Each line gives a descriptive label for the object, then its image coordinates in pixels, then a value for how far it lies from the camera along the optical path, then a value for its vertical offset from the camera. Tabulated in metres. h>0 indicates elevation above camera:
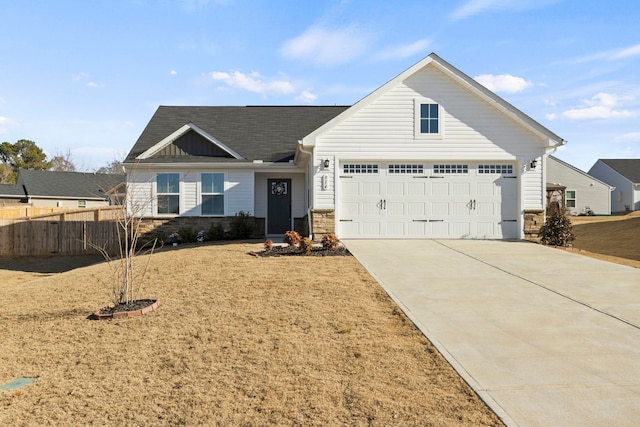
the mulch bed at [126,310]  6.86 -1.47
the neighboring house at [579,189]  37.81 +2.02
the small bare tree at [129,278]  7.36 -1.28
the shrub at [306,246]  11.73 -0.83
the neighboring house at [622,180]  40.38 +3.04
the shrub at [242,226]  17.03 -0.44
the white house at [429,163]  14.35 +1.64
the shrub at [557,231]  13.73 -0.54
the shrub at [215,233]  16.80 -0.69
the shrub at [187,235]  16.73 -0.76
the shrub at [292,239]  12.84 -0.70
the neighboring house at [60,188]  40.28 +2.44
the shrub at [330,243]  12.08 -0.77
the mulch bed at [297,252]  11.80 -1.01
